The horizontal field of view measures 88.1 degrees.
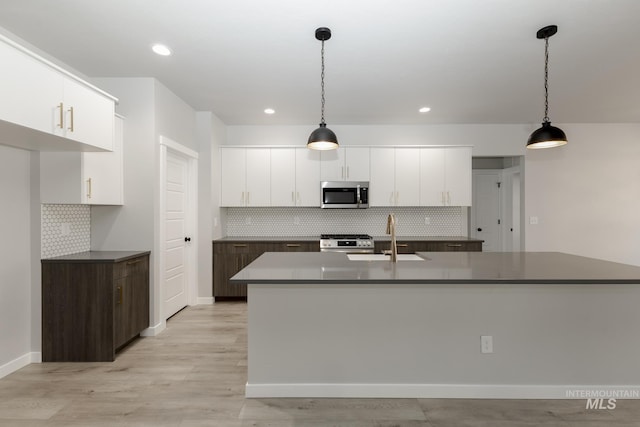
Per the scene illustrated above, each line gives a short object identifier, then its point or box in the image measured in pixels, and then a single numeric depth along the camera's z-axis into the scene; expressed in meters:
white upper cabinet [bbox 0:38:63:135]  1.84
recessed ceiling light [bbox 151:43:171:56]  2.77
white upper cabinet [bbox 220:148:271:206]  4.92
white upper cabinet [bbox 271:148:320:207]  4.93
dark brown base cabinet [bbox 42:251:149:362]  2.76
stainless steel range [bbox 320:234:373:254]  4.60
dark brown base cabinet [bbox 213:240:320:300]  4.61
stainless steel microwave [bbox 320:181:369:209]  4.88
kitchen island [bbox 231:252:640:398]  2.20
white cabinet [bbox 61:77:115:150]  2.26
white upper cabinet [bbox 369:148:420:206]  4.93
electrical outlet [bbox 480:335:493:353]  2.21
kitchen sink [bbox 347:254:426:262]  2.89
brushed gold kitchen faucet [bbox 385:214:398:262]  2.62
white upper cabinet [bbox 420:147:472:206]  4.92
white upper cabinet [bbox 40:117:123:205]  2.79
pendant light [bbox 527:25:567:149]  2.78
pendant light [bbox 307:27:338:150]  2.83
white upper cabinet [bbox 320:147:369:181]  4.93
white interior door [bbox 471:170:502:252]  6.55
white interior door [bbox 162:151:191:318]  3.86
